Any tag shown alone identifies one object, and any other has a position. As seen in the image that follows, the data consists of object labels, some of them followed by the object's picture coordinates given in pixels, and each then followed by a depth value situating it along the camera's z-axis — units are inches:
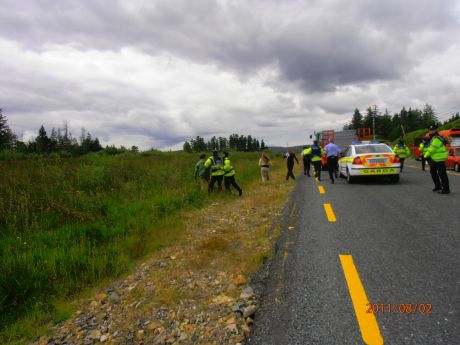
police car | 404.8
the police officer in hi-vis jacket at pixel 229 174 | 415.5
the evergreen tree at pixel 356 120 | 4315.9
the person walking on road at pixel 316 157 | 514.6
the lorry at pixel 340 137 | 866.8
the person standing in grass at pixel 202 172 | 424.2
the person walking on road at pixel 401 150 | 578.6
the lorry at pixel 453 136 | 704.4
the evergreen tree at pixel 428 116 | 3801.7
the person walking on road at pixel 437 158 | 310.5
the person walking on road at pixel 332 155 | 461.4
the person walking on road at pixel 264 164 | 497.7
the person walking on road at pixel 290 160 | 545.6
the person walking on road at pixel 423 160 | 555.1
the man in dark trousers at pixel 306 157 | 576.3
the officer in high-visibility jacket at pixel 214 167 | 412.8
